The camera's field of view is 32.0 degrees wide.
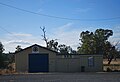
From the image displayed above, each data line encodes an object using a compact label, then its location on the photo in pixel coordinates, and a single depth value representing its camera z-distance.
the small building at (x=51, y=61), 29.44
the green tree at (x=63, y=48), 60.37
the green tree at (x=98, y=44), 46.69
